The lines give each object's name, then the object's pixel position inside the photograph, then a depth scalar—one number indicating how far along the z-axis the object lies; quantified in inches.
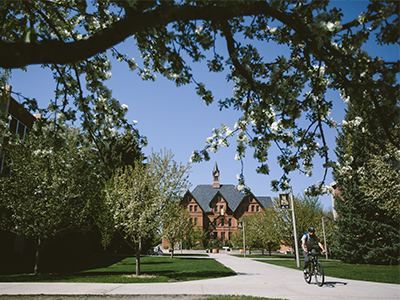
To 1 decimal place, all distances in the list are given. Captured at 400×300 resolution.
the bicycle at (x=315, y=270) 379.5
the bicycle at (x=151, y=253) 1578.0
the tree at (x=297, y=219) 1119.6
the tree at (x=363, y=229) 892.6
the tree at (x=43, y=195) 562.3
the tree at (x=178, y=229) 1159.6
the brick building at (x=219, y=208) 2652.6
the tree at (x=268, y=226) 1164.6
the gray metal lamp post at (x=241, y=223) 1509.5
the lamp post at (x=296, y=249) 721.9
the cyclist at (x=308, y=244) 402.9
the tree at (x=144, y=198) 526.3
